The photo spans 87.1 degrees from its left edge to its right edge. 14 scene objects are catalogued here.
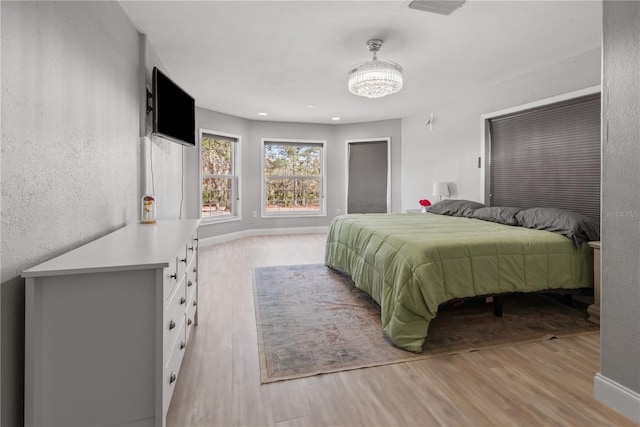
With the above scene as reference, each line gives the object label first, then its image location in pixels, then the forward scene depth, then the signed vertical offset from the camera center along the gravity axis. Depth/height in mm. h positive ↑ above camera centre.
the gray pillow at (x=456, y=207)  4141 +95
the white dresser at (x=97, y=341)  1175 -469
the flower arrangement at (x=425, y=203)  5379 +182
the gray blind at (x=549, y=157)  3209 +635
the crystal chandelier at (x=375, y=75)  3041 +1270
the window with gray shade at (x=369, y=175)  6781 +795
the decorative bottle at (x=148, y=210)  2537 +18
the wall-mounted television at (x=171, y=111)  2650 +890
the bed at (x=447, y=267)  2195 -382
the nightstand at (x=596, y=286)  2557 -542
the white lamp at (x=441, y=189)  5059 +388
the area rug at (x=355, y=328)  2053 -841
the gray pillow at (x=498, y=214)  3425 +9
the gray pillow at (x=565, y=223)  2729 -70
